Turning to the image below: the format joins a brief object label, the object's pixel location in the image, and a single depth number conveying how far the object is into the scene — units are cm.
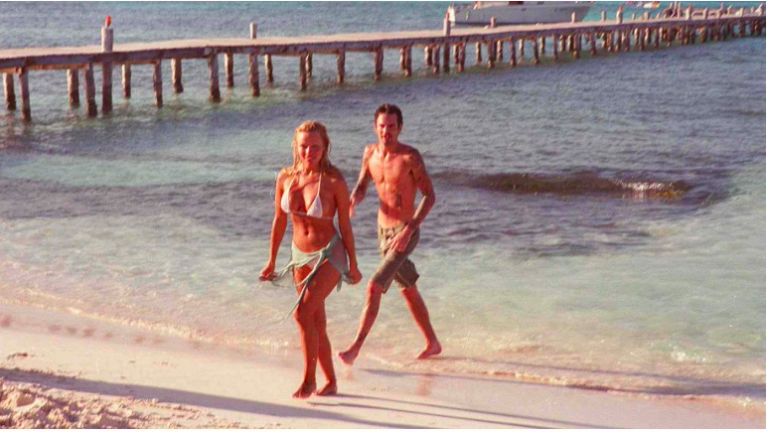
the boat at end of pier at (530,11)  6225
